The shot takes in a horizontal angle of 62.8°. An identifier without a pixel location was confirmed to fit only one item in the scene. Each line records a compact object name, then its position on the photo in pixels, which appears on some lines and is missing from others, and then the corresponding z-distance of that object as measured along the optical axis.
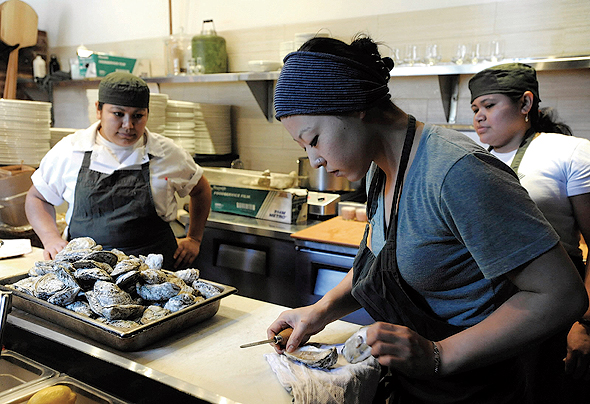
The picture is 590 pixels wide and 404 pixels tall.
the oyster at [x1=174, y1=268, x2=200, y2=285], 1.50
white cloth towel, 1.05
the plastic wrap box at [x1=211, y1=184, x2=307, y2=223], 2.96
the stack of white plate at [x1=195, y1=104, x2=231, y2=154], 3.79
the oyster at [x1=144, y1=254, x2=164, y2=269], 1.53
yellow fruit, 1.07
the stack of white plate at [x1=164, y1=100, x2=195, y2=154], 3.60
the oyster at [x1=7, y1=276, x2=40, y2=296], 1.40
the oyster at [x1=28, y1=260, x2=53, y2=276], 1.49
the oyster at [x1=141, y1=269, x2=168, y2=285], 1.39
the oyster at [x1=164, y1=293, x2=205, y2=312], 1.33
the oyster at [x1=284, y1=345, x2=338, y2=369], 1.14
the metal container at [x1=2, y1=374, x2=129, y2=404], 1.12
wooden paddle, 4.51
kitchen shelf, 2.49
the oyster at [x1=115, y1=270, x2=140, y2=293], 1.36
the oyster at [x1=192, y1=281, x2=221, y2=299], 1.45
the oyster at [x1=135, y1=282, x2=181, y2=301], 1.36
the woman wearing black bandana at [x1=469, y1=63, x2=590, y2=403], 1.86
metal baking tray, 1.22
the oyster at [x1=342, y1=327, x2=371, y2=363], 1.15
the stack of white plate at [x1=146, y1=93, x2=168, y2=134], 3.37
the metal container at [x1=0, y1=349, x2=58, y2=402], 1.26
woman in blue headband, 0.89
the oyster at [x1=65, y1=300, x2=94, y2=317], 1.30
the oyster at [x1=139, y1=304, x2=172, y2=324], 1.27
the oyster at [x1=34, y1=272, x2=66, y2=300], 1.34
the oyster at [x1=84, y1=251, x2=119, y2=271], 1.47
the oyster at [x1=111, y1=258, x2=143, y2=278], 1.38
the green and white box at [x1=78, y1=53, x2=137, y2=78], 4.09
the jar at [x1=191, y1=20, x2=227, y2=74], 3.79
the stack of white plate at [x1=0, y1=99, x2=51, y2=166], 2.86
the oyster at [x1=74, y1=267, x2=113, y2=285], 1.36
